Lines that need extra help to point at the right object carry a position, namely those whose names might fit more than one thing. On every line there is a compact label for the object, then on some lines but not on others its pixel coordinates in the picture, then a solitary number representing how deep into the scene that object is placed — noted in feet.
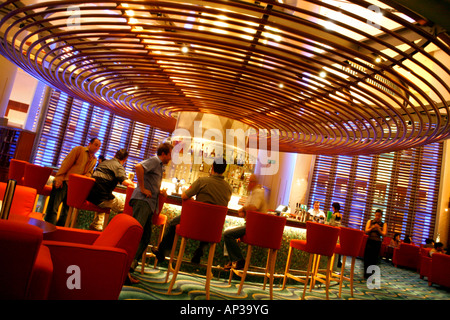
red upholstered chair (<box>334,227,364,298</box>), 17.19
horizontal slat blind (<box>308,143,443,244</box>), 40.32
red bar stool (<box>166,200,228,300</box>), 12.17
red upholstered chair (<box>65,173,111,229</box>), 14.53
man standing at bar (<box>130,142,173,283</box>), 12.77
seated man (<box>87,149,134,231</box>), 15.03
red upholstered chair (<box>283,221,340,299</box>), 14.88
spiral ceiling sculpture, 8.50
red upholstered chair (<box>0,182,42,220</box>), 11.71
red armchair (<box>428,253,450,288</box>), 26.20
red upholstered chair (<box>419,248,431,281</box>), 31.19
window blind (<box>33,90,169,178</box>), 36.52
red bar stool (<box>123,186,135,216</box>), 13.79
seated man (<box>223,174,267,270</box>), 15.37
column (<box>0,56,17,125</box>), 29.84
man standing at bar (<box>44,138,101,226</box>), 16.37
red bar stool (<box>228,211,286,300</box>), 13.84
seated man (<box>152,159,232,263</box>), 14.07
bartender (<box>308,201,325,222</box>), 28.40
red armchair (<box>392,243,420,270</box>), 36.22
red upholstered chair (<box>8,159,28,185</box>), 18.10
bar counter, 16.43
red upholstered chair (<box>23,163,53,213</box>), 16.69
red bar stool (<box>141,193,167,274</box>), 13.84
